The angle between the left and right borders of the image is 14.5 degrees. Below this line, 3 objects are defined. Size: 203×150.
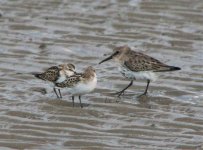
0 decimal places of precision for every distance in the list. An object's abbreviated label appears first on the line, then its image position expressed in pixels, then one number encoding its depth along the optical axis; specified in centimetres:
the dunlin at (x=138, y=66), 1251
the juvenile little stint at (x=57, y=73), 1223
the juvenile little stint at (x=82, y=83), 1170
